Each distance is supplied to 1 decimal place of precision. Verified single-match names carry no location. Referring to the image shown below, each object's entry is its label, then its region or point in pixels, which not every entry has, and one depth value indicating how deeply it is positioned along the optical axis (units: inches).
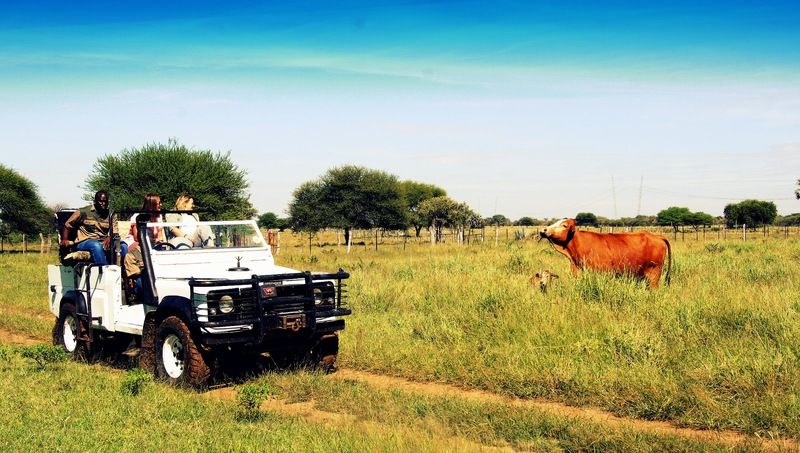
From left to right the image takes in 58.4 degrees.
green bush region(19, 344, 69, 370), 389.4
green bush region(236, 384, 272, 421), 277.0
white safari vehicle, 326.0
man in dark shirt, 410.6
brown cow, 558.9
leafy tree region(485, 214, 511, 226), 4916.3
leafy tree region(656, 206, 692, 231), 3572.8
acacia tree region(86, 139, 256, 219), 1464.1
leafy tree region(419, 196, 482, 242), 2658.0
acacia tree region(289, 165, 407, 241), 2445.9
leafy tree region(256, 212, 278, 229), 4213.1
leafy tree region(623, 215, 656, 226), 3858.3
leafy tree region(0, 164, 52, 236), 1968.5
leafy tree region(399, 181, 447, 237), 3501.5
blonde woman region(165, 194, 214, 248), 389.4
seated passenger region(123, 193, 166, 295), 378.6
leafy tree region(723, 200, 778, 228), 3289.9
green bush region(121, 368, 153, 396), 315.0
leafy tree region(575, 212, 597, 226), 3738.2
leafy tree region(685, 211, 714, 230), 3533.0
